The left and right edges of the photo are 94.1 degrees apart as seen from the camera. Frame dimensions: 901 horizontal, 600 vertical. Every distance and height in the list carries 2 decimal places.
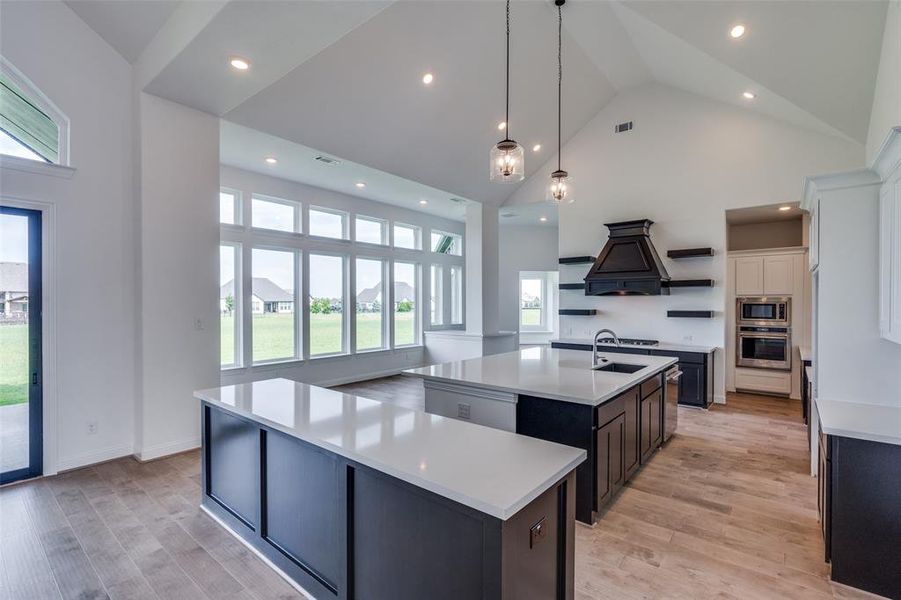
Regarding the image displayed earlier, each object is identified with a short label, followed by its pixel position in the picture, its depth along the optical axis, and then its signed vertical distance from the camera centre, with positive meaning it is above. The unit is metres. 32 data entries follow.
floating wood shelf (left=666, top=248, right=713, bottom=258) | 5.93 +0.65
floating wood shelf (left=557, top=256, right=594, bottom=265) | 7.01 +0.64
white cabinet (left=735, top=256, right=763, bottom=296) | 6.35 +0.33
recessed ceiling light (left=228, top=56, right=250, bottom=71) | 3.22 +1.83
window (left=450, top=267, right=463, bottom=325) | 10.01 +0.05
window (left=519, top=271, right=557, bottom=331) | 10.34 -0.08
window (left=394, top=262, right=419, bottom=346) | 8.53 -0.12
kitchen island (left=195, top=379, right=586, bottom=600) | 1.36 -0.79
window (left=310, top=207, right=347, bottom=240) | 7.06 +1.31
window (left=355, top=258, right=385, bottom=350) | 7.82 -0.13
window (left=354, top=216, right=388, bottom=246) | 7.78 +1.30
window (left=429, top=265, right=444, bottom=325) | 9.38 +0.05
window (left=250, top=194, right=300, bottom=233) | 6.32 +1.32
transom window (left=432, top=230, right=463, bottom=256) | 9.50 +1.29
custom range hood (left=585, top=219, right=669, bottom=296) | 6.10 +0.47
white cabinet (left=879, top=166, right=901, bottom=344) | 2.18 +0.21
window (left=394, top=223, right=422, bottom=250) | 8.55 +1.30
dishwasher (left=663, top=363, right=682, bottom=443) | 4.18 -1.18
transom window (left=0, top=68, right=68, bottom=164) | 3.37 +1.48
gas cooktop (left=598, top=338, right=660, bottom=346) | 6.24 -0.67
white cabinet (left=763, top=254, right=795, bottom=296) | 6.13 +0.32
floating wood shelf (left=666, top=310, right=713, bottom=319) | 6.02 -0.24
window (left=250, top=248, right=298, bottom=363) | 6.36 -0.10
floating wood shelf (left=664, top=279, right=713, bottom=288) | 5.98 +0.22
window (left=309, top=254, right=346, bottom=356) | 7.10 -0.11
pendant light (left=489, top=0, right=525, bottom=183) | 3.12 +1.04
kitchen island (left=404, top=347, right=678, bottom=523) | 2.69 -0.76
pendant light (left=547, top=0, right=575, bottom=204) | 3.94 +1.04
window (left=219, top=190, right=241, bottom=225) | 6.02 +1.32
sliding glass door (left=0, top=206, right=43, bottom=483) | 3.33 -0.37
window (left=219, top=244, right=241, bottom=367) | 6.02 -0.12
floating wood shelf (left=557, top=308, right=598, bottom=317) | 6.99 -0.24
